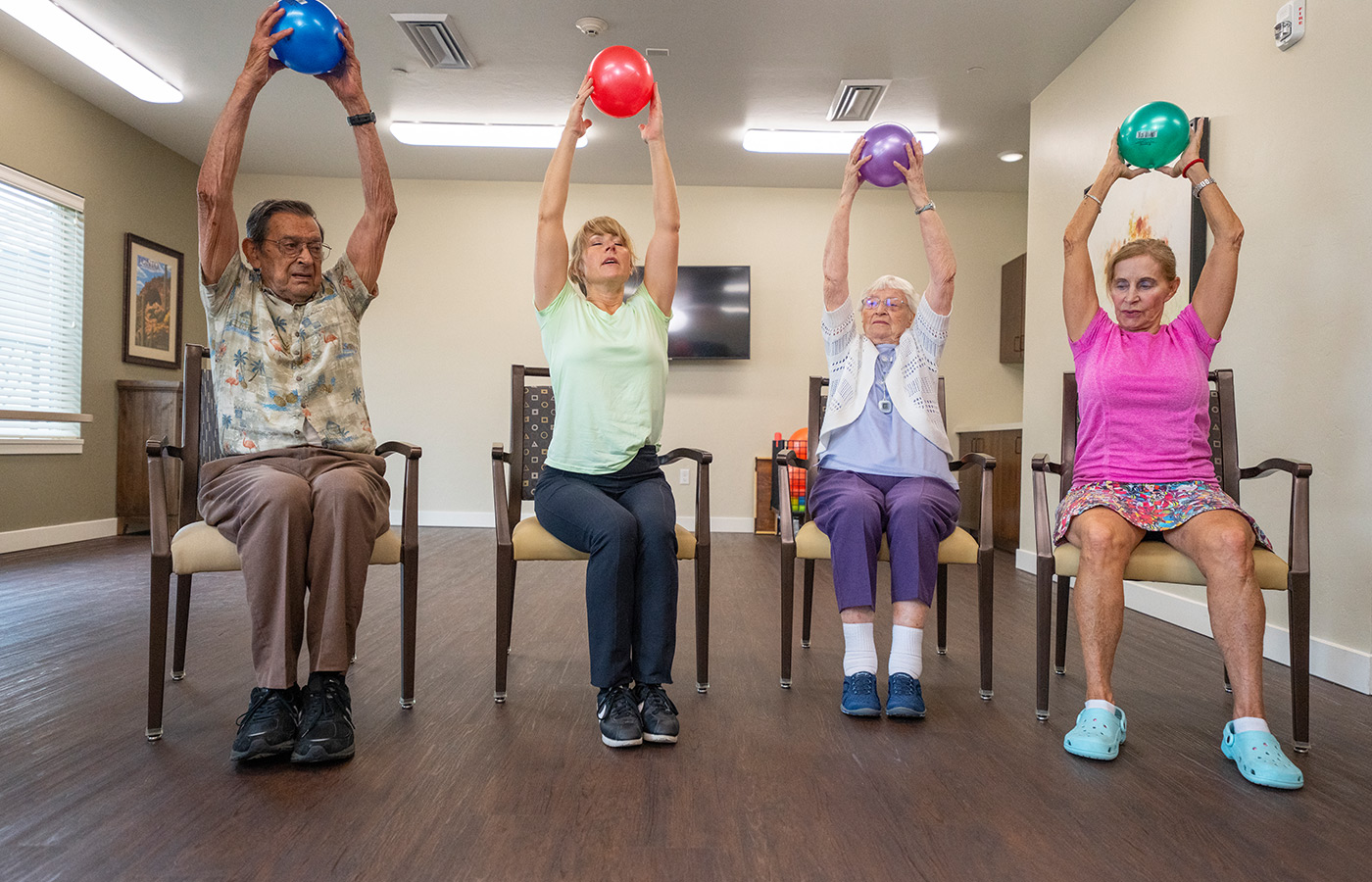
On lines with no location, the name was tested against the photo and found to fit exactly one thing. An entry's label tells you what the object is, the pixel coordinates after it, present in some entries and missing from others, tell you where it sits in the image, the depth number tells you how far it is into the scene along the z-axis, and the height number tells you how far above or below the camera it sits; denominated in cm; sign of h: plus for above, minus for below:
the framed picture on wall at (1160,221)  314 +90
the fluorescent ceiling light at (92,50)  389 +189
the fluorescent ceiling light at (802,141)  536 +188
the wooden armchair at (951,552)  210 -29
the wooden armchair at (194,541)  174 -24
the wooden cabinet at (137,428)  541 +0
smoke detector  395 +192
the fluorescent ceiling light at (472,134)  537 +190
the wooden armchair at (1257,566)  180 -28
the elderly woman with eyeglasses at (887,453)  202 -4
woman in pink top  175 -2
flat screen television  637 +92
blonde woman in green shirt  183 -1
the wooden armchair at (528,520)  203 -21
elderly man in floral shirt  167 +0
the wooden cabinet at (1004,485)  512 -30
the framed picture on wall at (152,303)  546 +84
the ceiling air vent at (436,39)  391 +191
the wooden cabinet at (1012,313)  597 +90
